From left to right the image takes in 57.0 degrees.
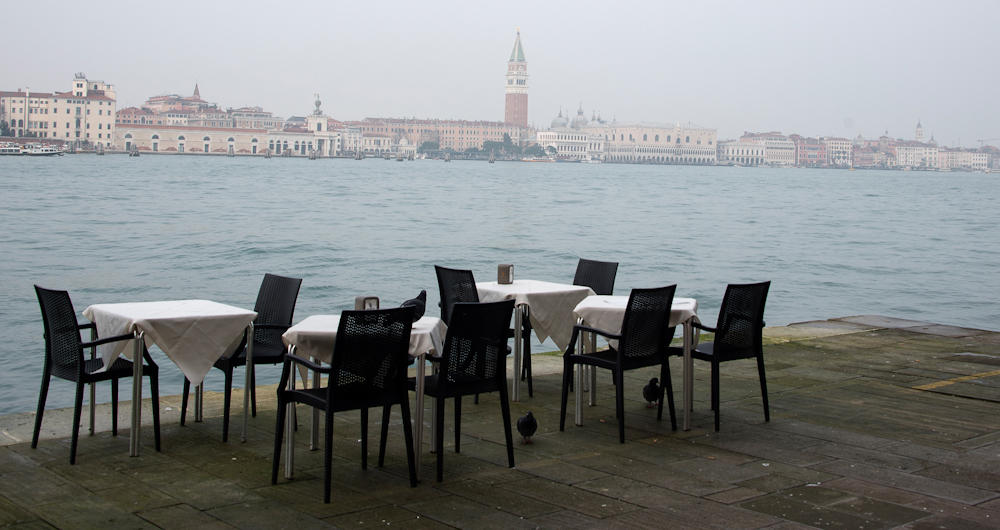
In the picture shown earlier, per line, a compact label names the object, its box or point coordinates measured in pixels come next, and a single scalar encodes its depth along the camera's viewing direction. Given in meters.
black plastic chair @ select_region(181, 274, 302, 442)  3.93
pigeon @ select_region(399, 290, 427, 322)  3.35
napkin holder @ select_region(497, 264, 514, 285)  4.59
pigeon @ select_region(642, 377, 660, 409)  4.22
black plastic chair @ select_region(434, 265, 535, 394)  4.42
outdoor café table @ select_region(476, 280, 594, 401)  4.41
